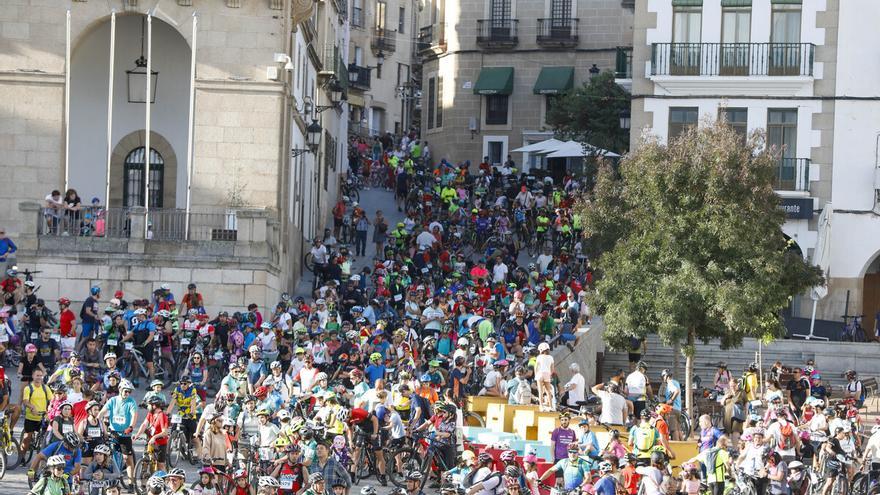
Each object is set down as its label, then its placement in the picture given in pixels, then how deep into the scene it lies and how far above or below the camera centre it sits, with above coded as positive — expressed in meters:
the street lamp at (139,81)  44.81 +1.49
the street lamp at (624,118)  61.56 +1.37
